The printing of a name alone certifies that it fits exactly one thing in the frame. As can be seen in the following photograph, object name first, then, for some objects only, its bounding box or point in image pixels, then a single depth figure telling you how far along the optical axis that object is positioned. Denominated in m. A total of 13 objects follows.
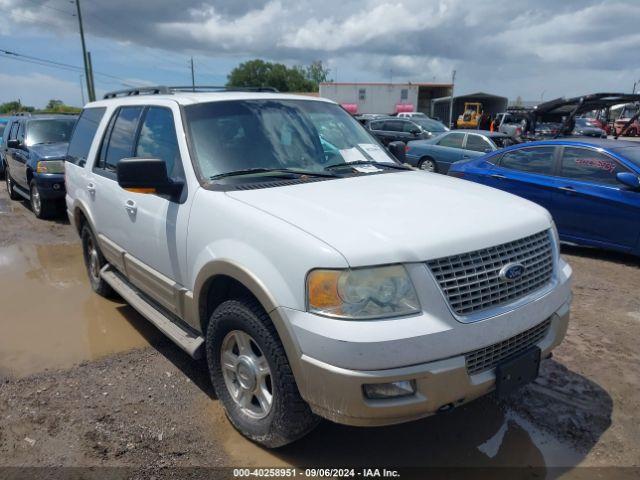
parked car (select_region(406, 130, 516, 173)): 12.88
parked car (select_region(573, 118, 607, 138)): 25.23
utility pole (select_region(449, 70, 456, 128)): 44.11
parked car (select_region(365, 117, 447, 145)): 18.25
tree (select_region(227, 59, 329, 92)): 96.81
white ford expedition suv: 2.21
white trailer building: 47.75
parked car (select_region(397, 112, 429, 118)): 33.69
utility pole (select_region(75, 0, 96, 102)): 28.25
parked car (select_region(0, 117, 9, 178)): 14.75
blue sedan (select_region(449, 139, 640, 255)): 6.08
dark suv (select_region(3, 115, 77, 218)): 8.62
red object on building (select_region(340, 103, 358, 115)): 43.53
